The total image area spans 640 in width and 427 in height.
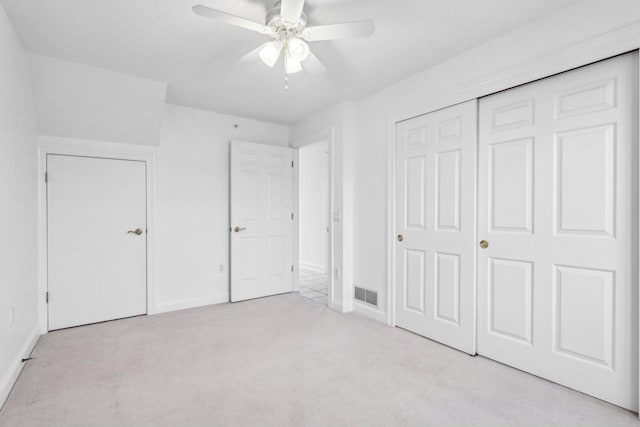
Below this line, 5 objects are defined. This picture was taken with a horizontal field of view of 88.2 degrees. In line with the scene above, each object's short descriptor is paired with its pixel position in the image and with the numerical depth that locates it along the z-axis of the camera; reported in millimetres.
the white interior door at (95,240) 3223
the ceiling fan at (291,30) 1722
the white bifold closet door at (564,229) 1884
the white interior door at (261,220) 4168
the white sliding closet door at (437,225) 2645
